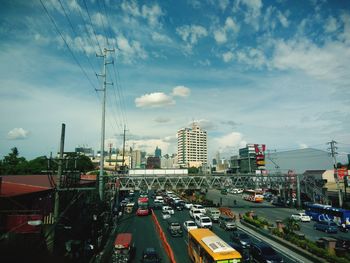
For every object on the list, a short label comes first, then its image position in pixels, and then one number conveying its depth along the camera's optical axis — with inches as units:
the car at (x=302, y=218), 2007.9
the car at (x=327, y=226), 1609.9
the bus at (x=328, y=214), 1718.8
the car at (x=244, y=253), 1014.1
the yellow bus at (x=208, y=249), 707.4
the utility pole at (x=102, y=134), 1626.7
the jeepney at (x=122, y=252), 978.7
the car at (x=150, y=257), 955.2
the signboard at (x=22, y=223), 865.5
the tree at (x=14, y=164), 3412.6
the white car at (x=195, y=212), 1925.4
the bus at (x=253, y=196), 3334.2
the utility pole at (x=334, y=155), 2224.0
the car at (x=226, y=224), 1606.9
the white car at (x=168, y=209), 2214.2
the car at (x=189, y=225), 1525.2
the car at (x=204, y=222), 1578.5
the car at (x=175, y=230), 1432.1
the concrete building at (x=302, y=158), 4505.7
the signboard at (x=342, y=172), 2500.0
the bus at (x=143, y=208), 2213.8
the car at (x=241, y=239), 1161.5
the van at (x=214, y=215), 1910.7
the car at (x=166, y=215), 2027.6
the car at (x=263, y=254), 934.1
